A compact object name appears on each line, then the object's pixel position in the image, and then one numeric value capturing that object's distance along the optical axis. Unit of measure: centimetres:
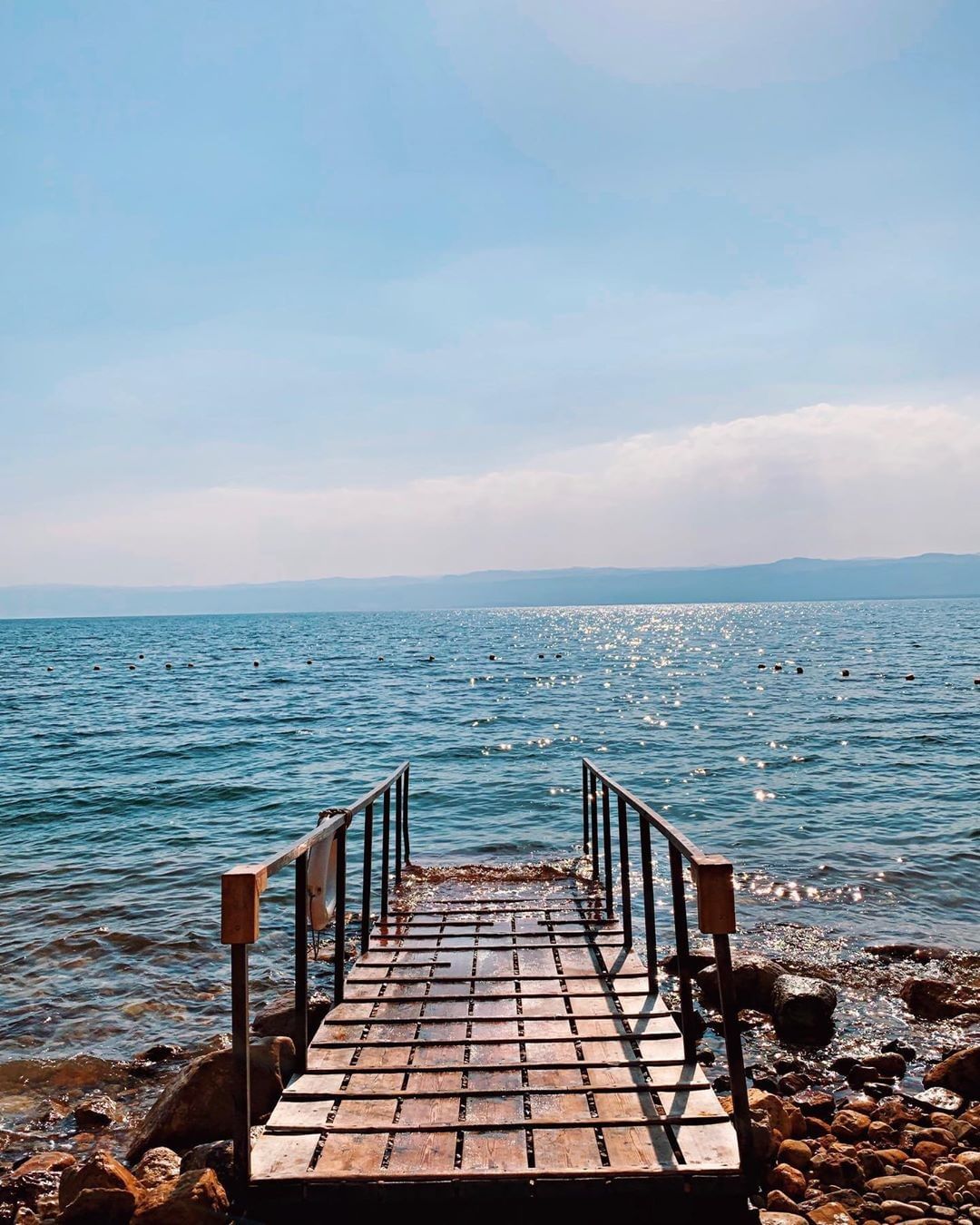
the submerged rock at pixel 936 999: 755
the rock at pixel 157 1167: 501
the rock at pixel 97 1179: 455
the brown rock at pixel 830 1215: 449
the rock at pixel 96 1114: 608
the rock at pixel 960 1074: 611
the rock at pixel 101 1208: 442
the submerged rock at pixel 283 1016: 705
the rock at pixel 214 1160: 488
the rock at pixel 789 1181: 474
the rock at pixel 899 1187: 470
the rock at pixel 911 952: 887
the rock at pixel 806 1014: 708
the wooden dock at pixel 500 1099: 362
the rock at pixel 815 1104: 580
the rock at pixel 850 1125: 547
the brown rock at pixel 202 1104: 549
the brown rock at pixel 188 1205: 429
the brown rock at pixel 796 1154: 503
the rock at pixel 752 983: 766
